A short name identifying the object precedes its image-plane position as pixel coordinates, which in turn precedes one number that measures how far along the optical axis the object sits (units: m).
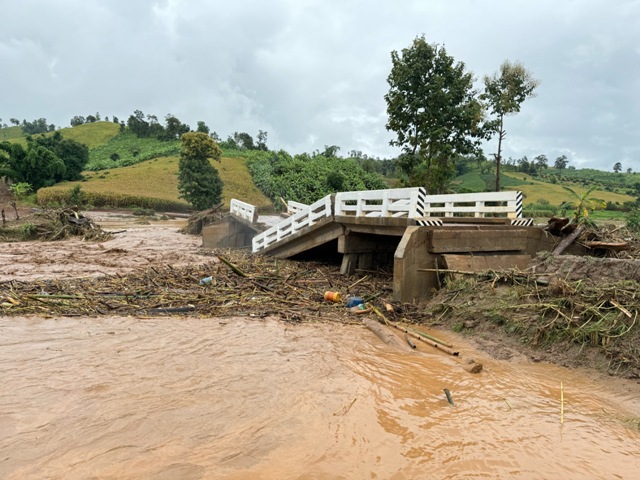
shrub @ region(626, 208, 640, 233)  14.08
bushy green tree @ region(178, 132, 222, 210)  37.94
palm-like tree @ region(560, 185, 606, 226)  12.51
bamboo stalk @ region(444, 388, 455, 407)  4.56
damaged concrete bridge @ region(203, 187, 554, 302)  8.88
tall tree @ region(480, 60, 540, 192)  23.70
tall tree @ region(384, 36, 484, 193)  21.31
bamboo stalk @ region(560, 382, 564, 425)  4.24
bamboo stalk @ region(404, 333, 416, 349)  6.33
